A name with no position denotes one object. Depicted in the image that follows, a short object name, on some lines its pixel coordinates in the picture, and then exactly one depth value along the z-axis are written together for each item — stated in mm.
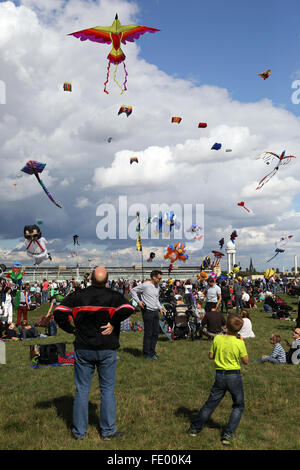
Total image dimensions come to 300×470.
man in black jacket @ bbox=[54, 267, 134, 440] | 4535
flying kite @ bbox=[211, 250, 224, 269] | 40750
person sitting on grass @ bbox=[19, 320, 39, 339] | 13258
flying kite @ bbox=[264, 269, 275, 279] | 34500
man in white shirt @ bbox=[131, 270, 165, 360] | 9117
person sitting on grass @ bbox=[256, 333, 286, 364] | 8742
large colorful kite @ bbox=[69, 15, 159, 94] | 10539
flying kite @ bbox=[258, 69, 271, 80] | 19664
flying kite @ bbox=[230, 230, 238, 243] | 45747
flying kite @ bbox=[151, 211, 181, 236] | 43297
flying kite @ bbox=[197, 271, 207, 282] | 27473
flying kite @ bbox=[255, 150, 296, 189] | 22138
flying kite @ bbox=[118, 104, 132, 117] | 20125
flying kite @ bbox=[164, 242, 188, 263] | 34438
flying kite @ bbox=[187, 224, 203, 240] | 49000
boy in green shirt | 4512
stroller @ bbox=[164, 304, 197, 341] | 12141
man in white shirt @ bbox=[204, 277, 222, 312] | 12812
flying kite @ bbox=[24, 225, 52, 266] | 24688
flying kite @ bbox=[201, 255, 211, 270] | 42719
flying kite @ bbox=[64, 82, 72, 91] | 18848
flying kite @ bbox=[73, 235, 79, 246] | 45016
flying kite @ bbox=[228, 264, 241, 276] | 38125
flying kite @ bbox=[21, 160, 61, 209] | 17219
